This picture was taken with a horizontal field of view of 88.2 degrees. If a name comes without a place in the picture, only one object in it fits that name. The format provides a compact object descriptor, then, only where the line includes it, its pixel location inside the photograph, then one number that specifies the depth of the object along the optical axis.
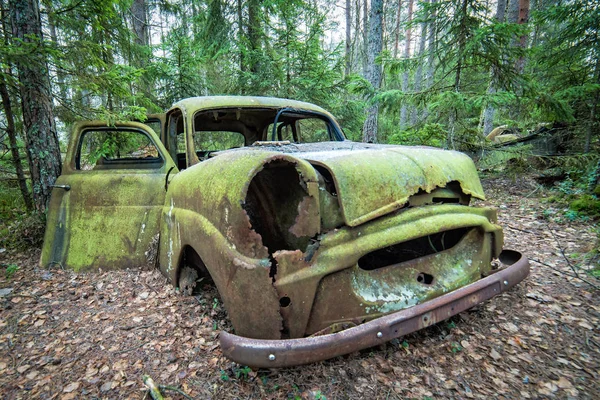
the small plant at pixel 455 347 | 1.86
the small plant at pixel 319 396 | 1.54
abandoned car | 1.49
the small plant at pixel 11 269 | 3.05
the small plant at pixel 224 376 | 1.67
